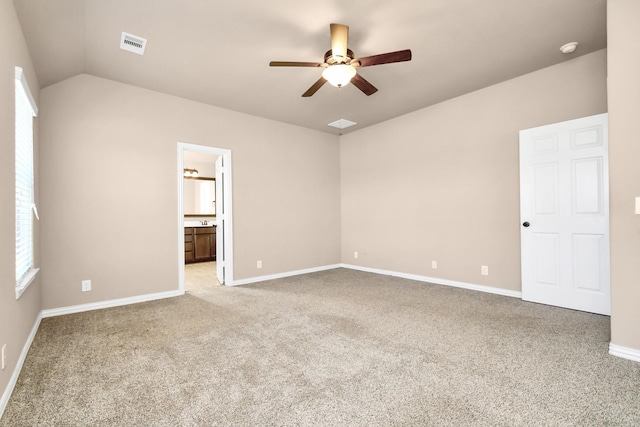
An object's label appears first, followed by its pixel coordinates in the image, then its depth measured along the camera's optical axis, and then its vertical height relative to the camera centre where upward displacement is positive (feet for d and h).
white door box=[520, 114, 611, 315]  9.86 -0.12
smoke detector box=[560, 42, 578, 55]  9.56 +5.40
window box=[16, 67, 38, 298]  7.41 +0.87
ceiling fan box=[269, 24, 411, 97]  7.53 +4.18
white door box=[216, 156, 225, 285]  15.34 -0.15
